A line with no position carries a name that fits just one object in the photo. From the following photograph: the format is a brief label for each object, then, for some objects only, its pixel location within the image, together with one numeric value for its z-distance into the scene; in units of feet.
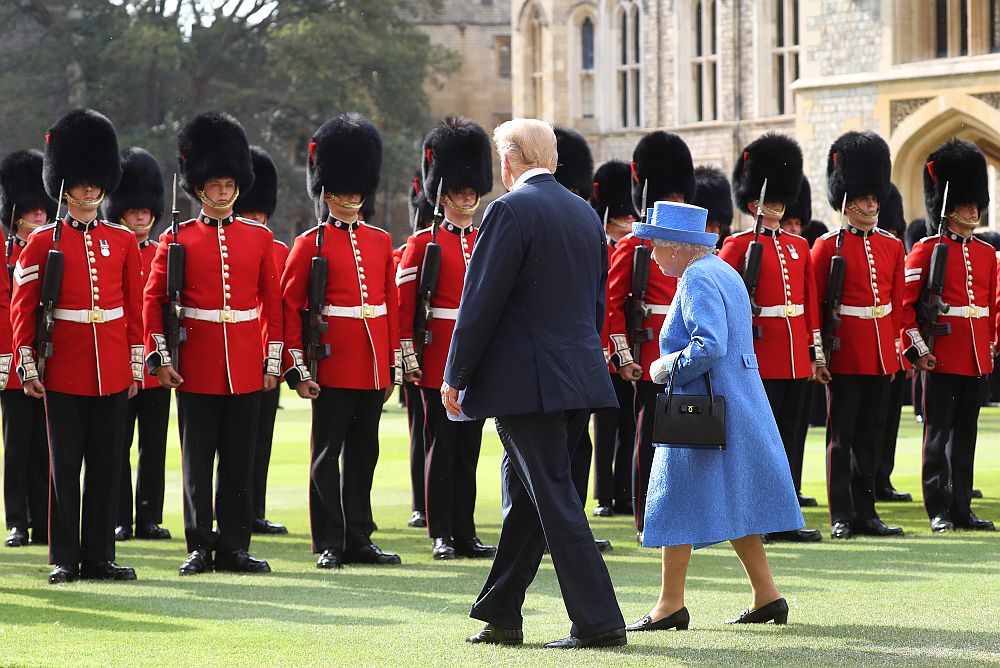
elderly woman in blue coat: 37.19
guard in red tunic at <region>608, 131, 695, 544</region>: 53.21
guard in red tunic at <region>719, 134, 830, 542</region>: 54.49
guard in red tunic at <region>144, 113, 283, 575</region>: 47.62
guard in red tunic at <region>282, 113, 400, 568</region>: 49.19
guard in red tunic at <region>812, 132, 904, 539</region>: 54.49
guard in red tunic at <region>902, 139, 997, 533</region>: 56.03
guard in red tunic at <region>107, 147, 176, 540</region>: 57.11
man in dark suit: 35.47
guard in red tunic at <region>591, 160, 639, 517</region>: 62.34
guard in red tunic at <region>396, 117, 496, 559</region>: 50.75
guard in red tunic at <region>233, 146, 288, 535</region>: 57.72
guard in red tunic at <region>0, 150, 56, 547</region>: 56.18
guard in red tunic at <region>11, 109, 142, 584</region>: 46.47
